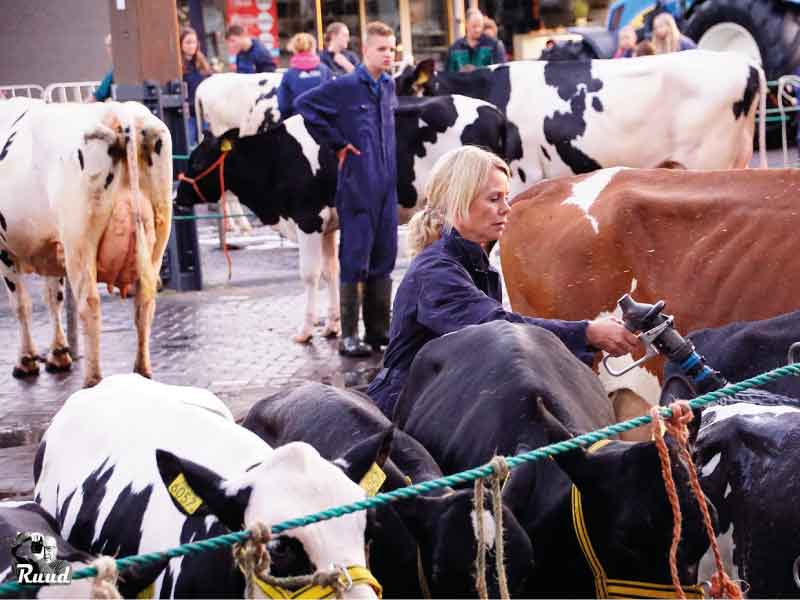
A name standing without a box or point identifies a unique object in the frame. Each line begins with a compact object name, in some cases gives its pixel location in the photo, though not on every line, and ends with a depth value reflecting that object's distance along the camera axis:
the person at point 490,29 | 15.95
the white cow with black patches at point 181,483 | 3.10
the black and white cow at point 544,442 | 3.51
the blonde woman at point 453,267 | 5.06
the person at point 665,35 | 13.51
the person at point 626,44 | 15.38
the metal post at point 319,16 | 23.03
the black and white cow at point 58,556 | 3.29
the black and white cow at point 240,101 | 14.60
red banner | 22.47
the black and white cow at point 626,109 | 11.45
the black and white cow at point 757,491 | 3.66
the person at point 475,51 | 15.62
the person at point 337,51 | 14.46
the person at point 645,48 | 13.51
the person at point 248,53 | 16.45
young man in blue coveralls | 9.33
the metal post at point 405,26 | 23.56
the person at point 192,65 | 16.22
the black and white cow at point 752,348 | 4.83
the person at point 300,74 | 12.55
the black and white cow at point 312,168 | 10.12
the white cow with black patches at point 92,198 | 8.72
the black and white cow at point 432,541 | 3.68
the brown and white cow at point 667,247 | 5.83
